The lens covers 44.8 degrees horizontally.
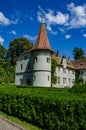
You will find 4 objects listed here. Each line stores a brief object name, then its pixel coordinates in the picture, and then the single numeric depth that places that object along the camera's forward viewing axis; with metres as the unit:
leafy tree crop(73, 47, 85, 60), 37.79
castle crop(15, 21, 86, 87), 18.37
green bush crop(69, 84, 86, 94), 6.27
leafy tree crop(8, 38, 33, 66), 34.71
